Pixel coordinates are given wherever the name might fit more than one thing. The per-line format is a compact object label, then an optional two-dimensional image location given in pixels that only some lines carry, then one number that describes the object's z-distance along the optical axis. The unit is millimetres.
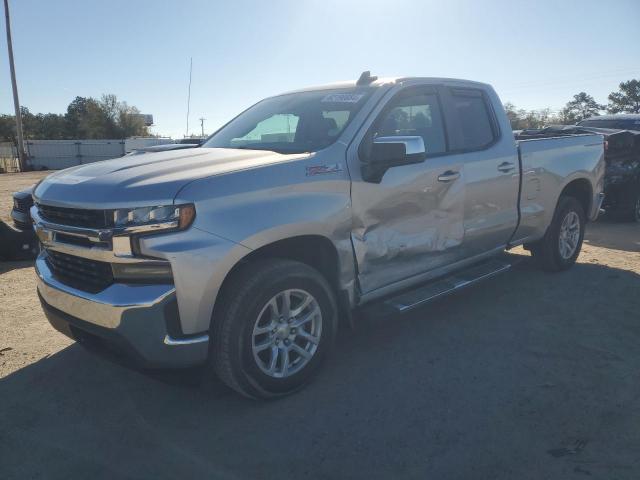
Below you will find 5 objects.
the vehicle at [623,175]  8422
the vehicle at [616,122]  10531
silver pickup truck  2551
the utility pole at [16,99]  26506
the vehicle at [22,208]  5844
